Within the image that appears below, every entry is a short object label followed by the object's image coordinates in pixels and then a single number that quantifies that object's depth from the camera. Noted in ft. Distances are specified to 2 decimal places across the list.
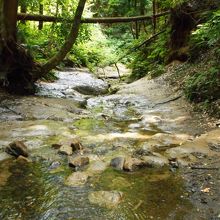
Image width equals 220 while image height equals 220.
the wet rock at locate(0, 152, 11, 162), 18.00
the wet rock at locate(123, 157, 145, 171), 16.66
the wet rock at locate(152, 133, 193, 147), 20.93
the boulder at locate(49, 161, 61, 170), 17.28
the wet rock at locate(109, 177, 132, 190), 14.90
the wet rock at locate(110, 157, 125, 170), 17.01
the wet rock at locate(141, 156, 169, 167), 17.17
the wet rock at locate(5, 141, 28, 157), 18.48
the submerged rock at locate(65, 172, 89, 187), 15.23
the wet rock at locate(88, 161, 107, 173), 16.72
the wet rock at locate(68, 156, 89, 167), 17.26
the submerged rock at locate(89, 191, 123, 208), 13.33
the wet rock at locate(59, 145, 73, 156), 18.98
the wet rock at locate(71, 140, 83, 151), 19.66
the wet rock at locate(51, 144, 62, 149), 19.99
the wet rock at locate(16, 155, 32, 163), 17.89
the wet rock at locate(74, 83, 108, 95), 44.73
